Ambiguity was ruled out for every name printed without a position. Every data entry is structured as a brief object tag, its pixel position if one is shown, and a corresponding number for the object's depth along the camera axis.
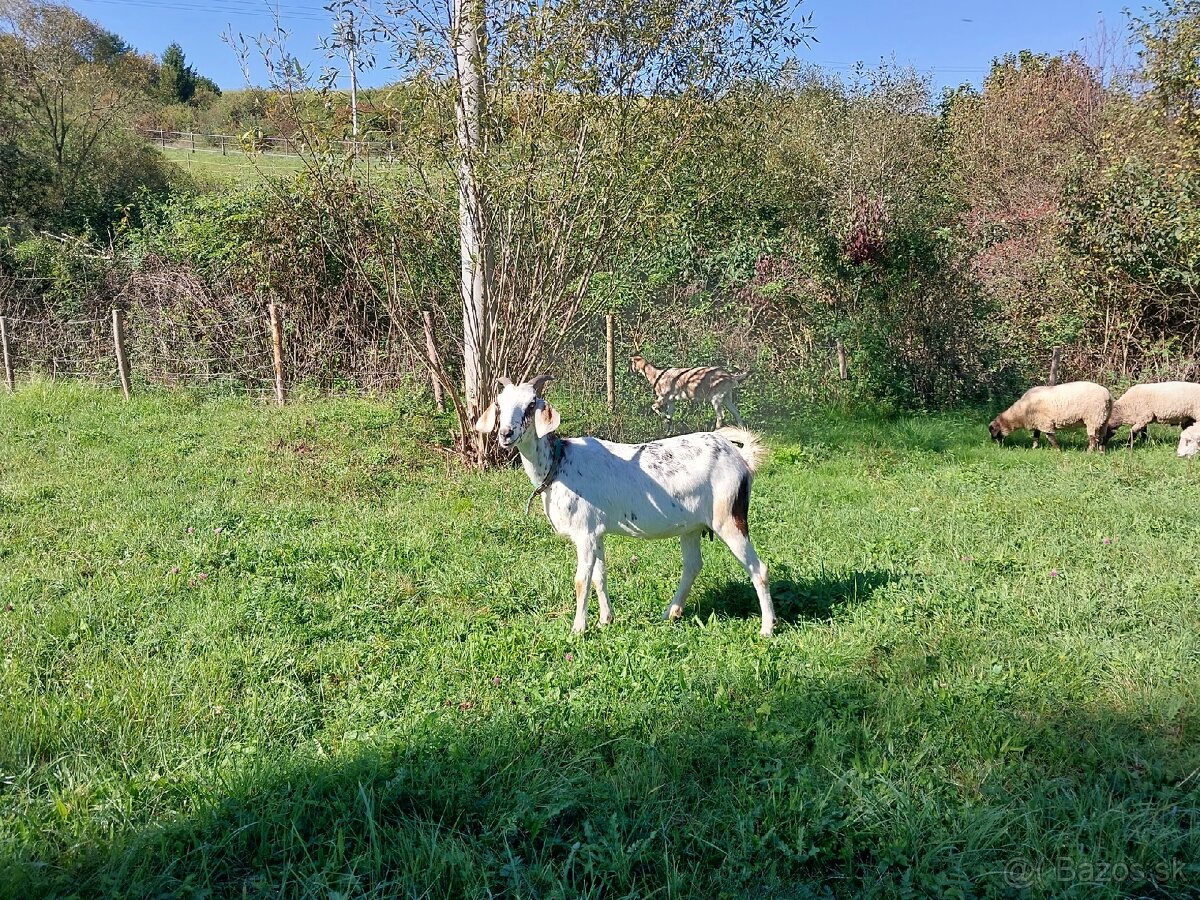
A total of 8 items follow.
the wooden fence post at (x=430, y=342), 9.92
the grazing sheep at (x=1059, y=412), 12.05
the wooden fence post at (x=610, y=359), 12.09
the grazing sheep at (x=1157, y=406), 11.93
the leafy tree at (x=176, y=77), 47.22
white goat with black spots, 5.36
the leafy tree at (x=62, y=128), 21.23
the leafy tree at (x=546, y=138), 8.83
